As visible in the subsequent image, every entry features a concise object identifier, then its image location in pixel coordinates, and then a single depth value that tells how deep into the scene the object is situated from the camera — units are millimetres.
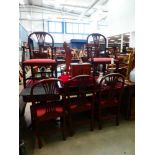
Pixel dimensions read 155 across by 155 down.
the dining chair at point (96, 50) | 3509
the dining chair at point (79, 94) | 2583
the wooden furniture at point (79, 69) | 2879
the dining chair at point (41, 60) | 2754
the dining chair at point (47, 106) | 2383
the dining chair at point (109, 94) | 2828
